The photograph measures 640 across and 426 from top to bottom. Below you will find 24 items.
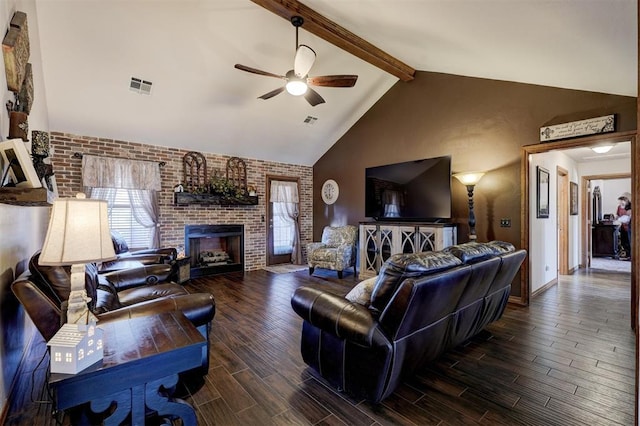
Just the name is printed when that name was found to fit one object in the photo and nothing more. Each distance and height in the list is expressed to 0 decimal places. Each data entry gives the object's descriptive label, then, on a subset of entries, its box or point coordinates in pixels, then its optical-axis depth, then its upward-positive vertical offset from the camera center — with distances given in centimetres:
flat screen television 443 +36
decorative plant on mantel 556 +51
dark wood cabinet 743 -74
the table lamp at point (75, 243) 129 -12
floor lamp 400 +38
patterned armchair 536 -69
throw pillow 197 -55
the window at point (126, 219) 473 -7
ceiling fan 314 +157
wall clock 656 +50
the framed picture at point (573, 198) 588 +27
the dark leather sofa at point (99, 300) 149 -59
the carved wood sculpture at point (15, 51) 176 +102
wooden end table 117 -68
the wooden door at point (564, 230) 571 -36
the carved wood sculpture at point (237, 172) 593 +84
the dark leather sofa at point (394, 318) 169 -66
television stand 434 -42
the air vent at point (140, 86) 395 +175
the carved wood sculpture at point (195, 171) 542 +80
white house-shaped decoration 115 -54
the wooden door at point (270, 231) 644 -38
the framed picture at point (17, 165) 170 +30
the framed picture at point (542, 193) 423 +29
